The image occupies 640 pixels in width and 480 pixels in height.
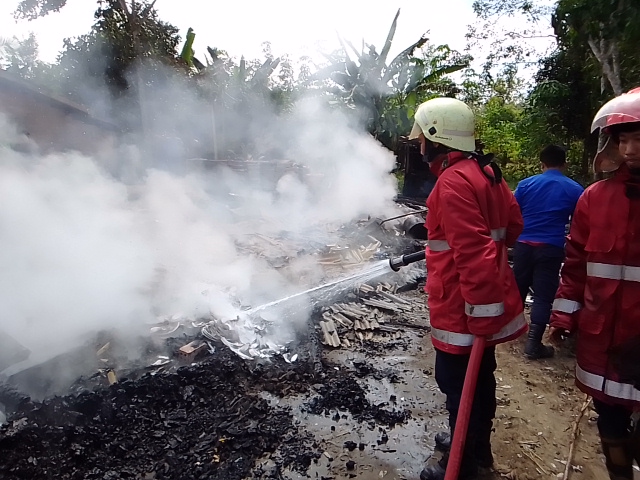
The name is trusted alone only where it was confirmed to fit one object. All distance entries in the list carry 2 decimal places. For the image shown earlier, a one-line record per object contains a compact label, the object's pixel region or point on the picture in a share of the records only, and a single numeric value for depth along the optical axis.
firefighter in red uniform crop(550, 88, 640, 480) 2.01
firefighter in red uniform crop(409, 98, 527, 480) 2.25
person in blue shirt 4.39
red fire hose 2.15
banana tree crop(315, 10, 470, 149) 18.81
